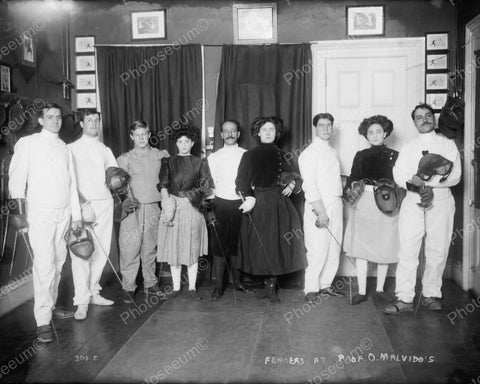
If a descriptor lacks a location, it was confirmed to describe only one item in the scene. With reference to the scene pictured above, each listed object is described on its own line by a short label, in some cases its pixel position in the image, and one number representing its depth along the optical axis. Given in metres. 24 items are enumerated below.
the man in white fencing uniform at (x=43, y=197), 3.28
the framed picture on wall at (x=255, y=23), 4.73
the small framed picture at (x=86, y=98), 4.93
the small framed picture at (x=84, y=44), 4.87
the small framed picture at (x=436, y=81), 4.62
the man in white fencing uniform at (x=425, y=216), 3.70
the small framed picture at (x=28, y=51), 4.15
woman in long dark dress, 4.04
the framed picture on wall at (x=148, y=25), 4.82
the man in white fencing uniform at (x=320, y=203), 3.94
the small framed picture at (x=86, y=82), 4.89
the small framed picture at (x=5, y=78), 3.79
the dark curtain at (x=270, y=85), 4.65
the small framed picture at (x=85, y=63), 4.88
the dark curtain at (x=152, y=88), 4.75
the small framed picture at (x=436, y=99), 4.62
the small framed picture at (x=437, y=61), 4.61
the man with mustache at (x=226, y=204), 4.17
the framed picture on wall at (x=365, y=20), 4.68
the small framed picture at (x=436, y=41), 4.61
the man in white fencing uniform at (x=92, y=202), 3.81
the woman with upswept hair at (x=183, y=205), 4.10
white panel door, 4.68
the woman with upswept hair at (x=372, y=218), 3.93
